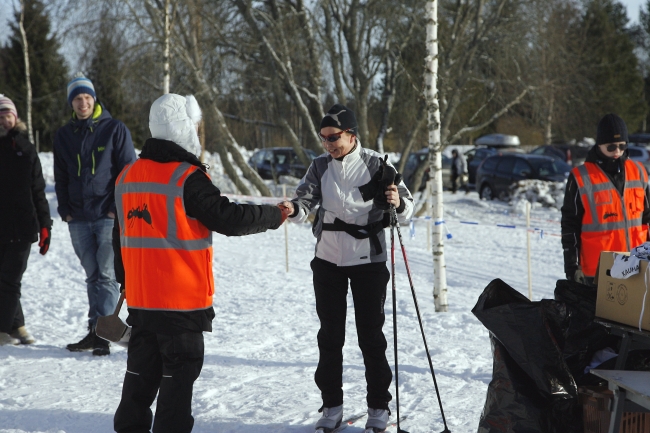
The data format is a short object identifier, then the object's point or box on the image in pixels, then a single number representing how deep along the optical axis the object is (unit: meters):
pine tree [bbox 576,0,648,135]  39.66
